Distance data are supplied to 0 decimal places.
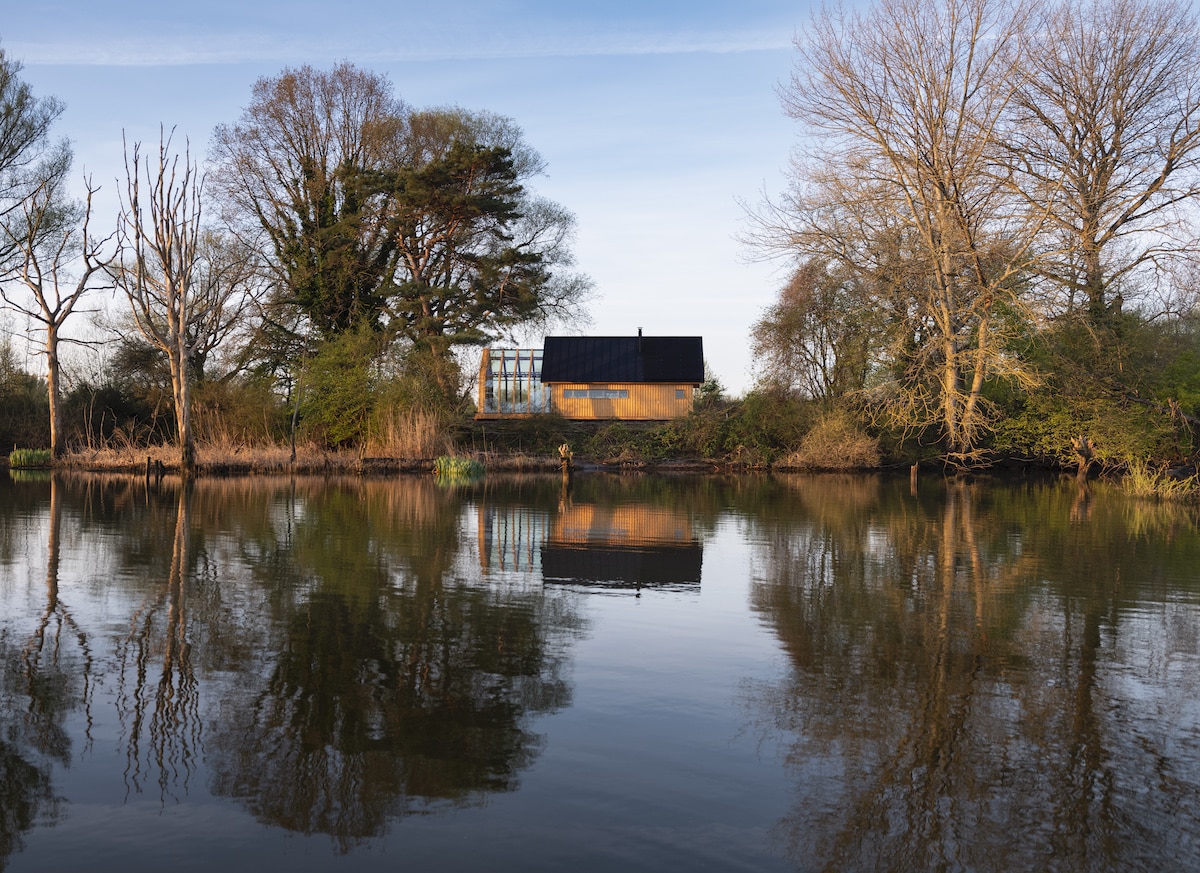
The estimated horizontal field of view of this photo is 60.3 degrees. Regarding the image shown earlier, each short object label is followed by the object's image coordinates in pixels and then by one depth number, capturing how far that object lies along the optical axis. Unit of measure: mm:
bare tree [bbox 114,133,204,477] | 27234
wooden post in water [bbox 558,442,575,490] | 31319
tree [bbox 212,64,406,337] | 37062
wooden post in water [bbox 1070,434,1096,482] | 31406
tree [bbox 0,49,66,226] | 31531
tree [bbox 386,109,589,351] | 36406
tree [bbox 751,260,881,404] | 34266
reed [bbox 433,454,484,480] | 28797
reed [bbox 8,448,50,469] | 30750
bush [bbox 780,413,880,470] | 33281
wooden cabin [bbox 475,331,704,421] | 42375
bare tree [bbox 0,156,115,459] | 31797
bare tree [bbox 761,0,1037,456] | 27625
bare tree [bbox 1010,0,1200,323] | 28797
